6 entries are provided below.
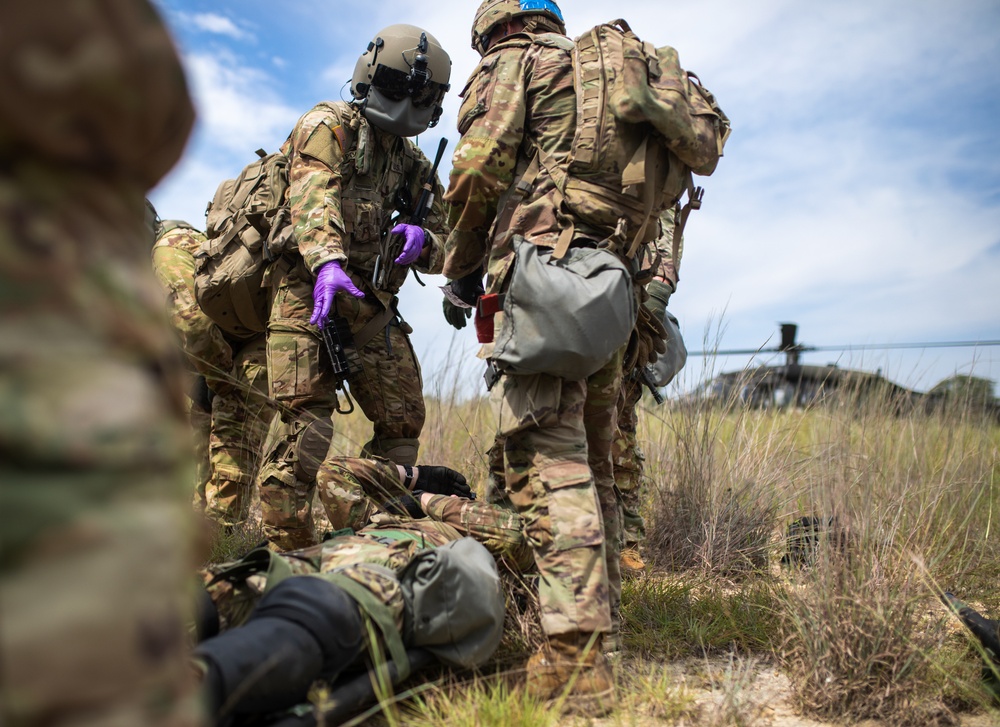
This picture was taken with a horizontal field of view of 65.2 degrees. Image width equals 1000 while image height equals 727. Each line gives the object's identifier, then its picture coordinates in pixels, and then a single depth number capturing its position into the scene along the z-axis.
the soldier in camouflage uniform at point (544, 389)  2.27
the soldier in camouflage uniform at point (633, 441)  3.99
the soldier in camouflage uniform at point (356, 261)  3.63
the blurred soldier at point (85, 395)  0.72
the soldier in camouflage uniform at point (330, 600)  1.55
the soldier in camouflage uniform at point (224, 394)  4.25
